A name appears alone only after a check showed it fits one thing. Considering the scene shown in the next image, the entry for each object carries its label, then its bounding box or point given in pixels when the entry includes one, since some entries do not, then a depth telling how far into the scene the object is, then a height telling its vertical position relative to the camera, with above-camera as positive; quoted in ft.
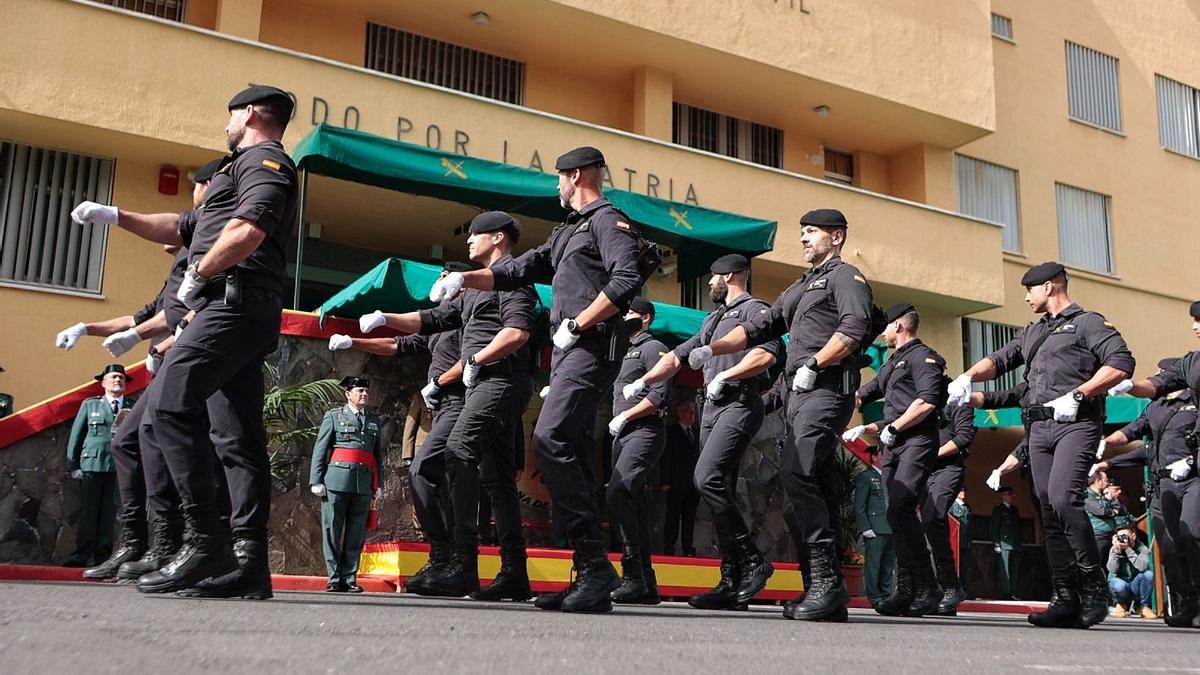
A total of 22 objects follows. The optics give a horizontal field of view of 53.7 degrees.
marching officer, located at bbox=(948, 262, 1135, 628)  22.72 +2.41
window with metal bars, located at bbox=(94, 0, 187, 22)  48.55 +20.95
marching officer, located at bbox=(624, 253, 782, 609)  24.03 +1.38
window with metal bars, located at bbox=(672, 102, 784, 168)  64.54 +21.71
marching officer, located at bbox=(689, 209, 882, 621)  19.85 +2.68
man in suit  37.99 +1.33
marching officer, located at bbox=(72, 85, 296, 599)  15.89 +2.22
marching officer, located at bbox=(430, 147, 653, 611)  18.45 +2.74
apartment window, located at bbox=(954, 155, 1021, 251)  71.36 +20.50
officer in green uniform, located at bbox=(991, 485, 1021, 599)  57.62 -0.27
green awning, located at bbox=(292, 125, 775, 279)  37.47 +11.34
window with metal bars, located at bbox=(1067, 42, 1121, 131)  76.59 +29.12
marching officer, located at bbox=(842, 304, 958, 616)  25.27 +2.18
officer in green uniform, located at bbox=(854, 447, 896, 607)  39.86 -0.04
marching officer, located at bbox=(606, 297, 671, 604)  25.71 +1.58
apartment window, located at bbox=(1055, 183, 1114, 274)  74.43 +19.41
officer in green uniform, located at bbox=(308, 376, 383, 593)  29.63 +1.11
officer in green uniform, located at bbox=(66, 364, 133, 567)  30.27 +1.09
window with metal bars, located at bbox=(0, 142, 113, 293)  43.14 +10.77
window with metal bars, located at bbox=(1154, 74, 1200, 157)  80.94 +28.89
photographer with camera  48.98 -1.44
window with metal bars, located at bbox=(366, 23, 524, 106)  55.36 +21.90
